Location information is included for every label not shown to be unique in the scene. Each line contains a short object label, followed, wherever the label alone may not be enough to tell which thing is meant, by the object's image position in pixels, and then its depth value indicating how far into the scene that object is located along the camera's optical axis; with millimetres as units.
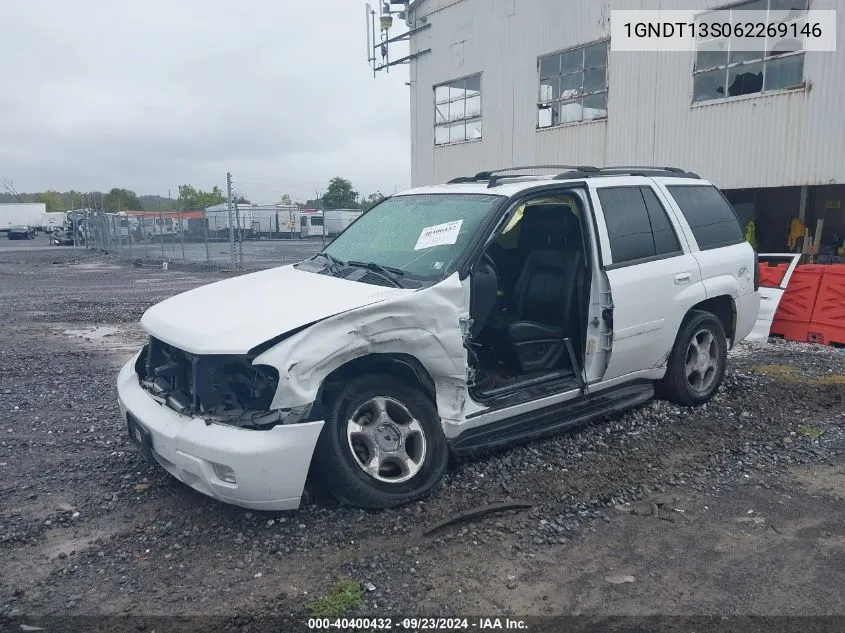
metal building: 11578
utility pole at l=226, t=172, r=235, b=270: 17312
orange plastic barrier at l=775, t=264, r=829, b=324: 8352
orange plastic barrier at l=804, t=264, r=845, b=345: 8055
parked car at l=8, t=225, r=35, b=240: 54875
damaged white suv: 3420
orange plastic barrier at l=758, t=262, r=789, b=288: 8727
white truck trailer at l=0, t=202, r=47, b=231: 67000
